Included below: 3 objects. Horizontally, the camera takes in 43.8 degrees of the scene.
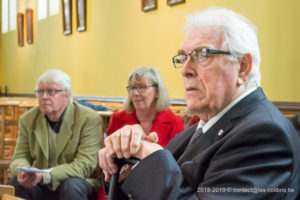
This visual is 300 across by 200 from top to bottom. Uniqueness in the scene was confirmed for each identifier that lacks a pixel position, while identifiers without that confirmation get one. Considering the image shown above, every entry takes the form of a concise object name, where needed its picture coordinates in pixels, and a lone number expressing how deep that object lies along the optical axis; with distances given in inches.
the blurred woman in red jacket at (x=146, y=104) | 136.6
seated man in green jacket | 120.1
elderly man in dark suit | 43.1
